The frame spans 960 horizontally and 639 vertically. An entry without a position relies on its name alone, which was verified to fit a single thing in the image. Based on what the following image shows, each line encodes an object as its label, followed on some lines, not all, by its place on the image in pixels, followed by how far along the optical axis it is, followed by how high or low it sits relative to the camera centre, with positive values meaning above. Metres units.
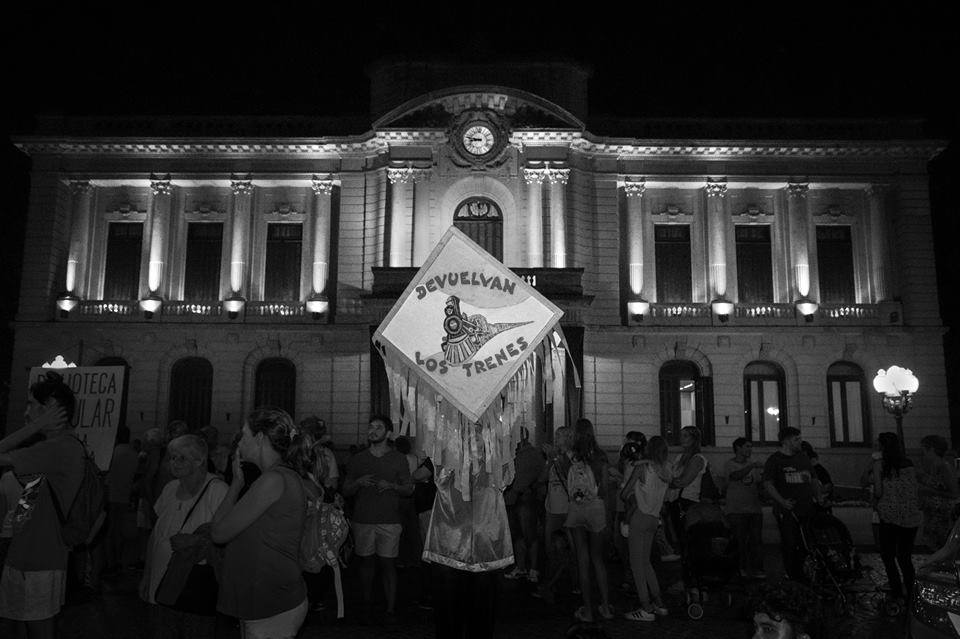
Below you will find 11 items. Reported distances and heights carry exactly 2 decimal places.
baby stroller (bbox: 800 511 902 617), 9.14 -1.56
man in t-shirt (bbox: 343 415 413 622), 8.89 -0.93
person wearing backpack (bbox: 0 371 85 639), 5.15 -0.68
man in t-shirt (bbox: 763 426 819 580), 9.62 -0.79
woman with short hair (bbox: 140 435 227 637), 5.32 -0.66
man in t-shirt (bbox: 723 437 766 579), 11.91 -1.24
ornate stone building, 25.00 +5.20
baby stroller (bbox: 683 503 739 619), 9.20 -1.52
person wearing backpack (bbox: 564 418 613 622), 8.59 -1.11
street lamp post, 18.19 +0.80
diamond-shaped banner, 5.88 +0.72
